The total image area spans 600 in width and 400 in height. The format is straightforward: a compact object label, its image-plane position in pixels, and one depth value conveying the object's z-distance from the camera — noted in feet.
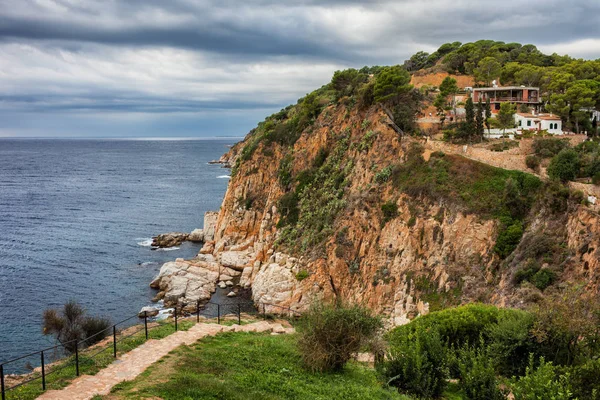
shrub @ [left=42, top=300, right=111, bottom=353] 94.12
